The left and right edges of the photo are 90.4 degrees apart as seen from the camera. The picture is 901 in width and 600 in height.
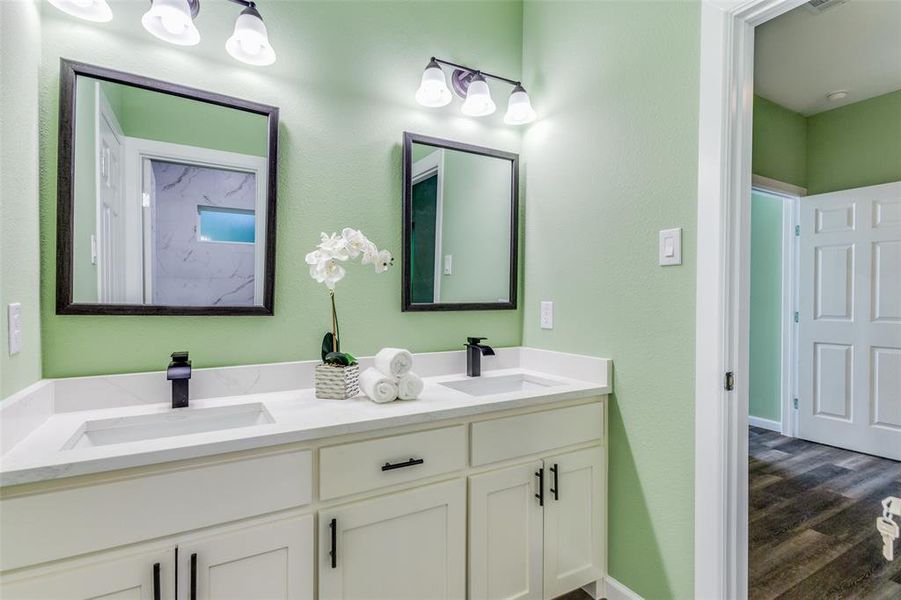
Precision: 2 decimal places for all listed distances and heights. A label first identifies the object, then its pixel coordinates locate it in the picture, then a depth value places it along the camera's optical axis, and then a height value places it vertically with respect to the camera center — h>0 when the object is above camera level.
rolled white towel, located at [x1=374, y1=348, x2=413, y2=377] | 1.48 -0.22
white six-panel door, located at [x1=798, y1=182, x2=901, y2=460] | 3.01 -0.16
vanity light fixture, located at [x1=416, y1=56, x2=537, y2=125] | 1.82 +0.86
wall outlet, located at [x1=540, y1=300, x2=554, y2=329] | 2.01 -0.09
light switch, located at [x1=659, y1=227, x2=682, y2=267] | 1.50 +0.17
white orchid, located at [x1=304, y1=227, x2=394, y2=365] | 1.56 +0.14
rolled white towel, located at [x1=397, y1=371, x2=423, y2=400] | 1.47 -0.30
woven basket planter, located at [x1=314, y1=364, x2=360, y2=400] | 1.51 -0.30
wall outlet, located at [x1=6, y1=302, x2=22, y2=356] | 1.09 -0.08
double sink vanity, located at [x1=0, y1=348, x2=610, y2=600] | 0.96 -0.51
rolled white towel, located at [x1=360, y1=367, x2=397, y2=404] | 1.43 -0.30
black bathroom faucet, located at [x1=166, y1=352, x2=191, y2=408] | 1.37 -0.25
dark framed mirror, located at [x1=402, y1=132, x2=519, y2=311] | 1.90 +0.31
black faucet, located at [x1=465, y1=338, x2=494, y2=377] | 1.90 -0.25
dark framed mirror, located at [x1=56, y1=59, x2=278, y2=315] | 1.34 +0.31
